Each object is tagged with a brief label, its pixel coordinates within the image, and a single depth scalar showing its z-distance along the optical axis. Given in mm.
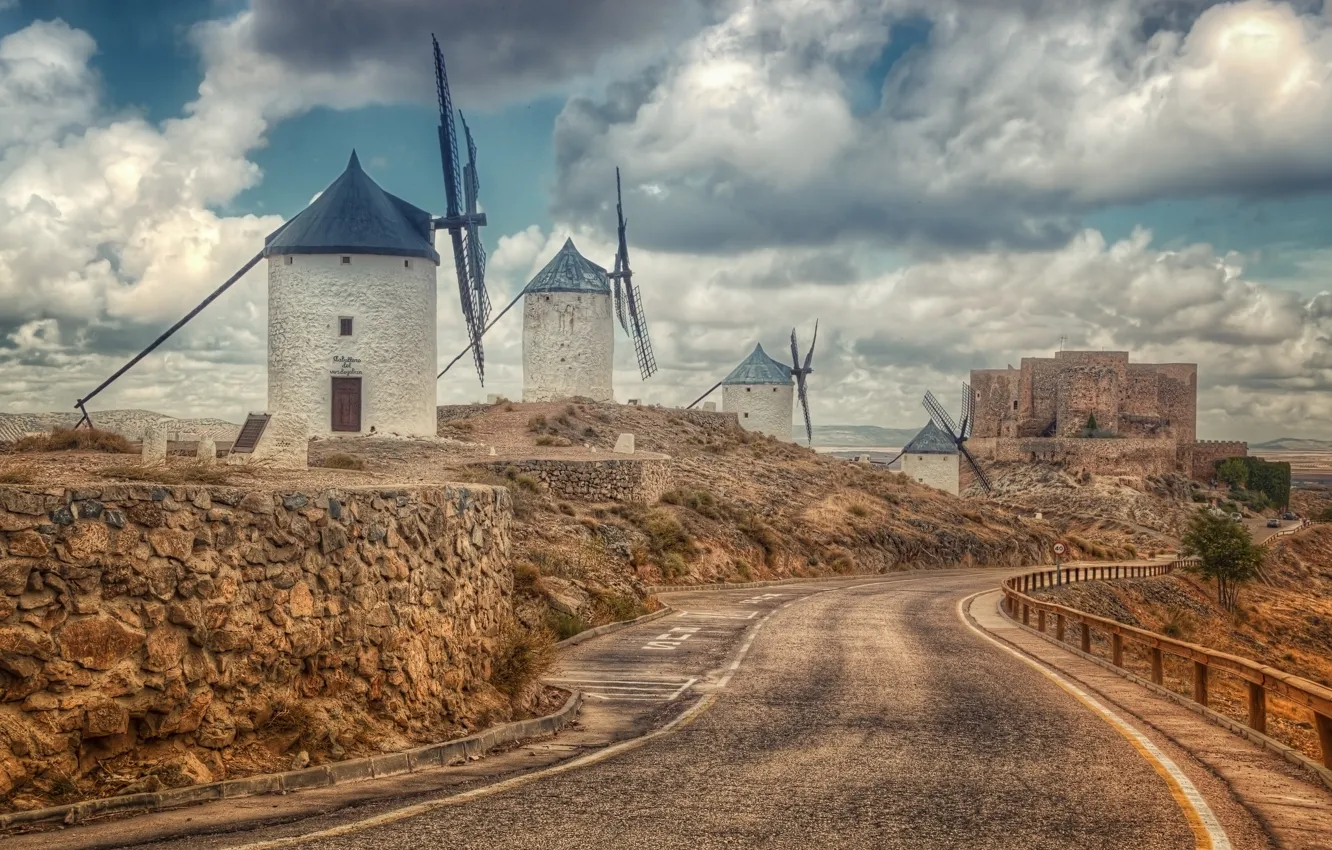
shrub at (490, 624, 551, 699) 13953
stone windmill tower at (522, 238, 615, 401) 66438
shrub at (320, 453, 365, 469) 28097
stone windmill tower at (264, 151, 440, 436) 39938
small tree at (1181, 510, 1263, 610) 56844
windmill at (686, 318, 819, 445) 85188
